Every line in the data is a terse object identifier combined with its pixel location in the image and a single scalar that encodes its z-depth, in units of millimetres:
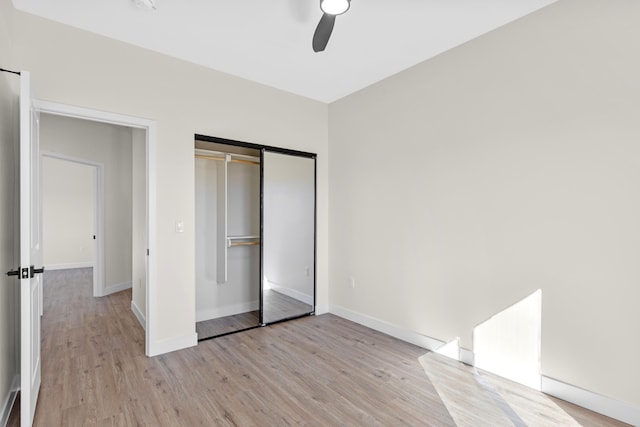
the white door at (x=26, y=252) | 1814
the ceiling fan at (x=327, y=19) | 1882
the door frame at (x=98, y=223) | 5059
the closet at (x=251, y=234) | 3727
